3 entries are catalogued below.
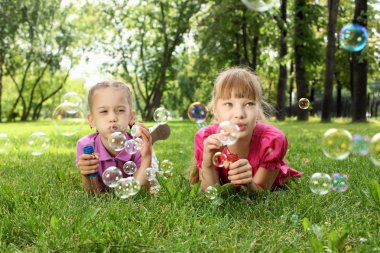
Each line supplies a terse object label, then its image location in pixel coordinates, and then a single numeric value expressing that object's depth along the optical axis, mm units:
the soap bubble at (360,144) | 2974
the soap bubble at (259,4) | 3229
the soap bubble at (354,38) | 3770
